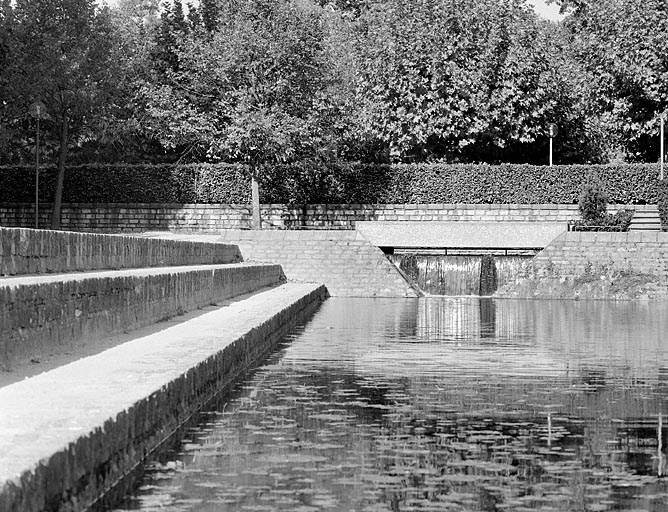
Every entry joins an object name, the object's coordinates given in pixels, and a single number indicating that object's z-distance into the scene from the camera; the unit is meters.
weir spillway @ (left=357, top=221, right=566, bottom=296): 42.84
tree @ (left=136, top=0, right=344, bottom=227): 52.84
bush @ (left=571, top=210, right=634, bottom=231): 43.47
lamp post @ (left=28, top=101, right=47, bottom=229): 46.41
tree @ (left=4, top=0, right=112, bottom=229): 52.53
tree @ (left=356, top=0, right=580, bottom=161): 59.56
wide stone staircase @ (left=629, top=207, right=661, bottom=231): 51.41
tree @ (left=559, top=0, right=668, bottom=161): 61.91
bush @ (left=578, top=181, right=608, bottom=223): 44.81
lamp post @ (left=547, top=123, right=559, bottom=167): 59.85
